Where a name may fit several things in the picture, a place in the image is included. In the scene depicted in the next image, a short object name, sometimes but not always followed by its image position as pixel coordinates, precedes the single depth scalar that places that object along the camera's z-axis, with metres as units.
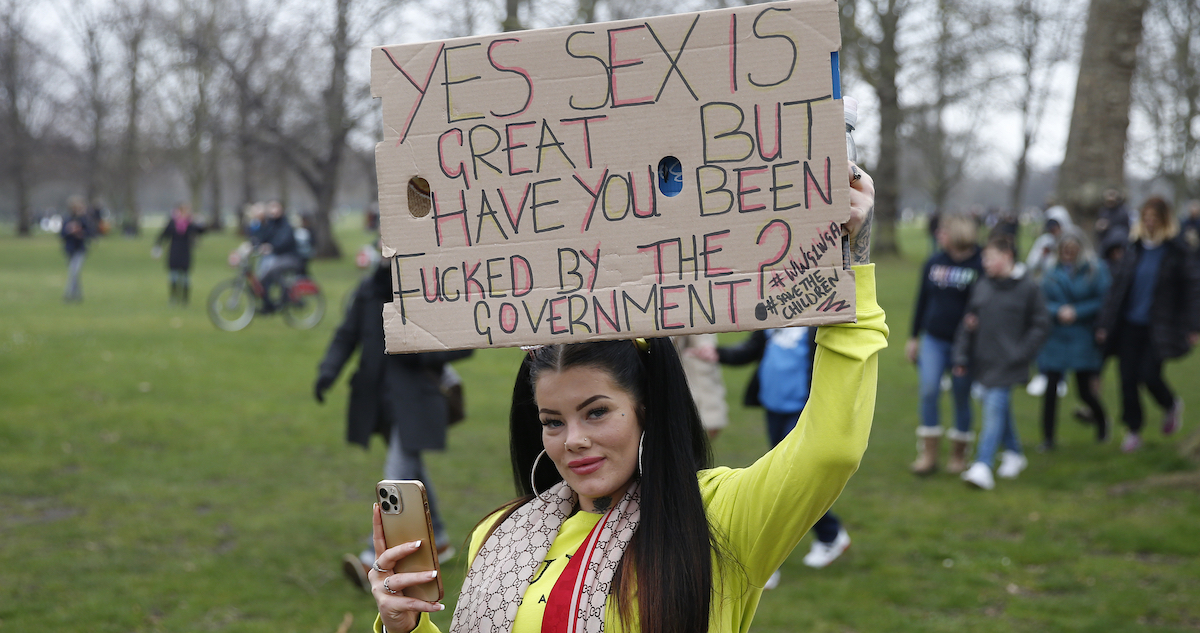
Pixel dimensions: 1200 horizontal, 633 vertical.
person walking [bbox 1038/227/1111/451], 8.20
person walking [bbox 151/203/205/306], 17.64
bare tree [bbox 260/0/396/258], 23.31
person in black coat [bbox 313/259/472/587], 5.30
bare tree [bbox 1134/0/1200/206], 27.20
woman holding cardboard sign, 1.77
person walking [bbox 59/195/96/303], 18.38
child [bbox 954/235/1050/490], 6.95
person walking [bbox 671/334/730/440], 5.92
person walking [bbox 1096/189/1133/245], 10.89
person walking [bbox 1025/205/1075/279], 9.27
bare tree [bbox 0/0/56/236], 40.56
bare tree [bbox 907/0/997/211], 18.73
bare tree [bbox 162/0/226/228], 26.02
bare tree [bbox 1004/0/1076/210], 24.64
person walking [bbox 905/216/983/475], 7.35
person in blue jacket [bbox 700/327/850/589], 5.44
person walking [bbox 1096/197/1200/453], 7.74
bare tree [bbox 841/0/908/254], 20.36
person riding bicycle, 15.51
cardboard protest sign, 1.72
